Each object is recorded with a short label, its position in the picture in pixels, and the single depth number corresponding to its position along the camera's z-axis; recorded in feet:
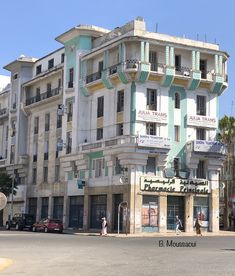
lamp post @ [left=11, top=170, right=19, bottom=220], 207.39
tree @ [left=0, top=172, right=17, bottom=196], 207.50
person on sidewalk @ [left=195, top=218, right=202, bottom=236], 147.64
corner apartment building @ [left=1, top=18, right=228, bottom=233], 156.97
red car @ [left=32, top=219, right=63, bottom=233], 157.07
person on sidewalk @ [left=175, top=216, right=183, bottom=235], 153.15
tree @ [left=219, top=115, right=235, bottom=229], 196.54
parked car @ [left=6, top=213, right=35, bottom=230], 173.58
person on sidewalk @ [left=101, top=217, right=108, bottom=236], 139.06
